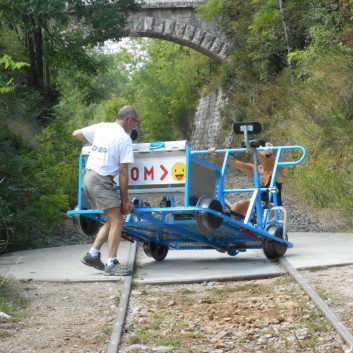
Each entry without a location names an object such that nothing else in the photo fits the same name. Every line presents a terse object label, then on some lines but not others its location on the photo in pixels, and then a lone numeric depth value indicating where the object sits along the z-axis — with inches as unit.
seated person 443.5
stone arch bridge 1712.6
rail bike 377.1
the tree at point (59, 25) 929.5
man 374.0
